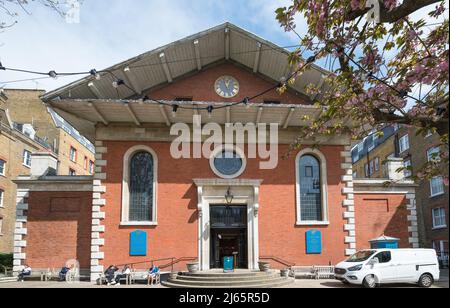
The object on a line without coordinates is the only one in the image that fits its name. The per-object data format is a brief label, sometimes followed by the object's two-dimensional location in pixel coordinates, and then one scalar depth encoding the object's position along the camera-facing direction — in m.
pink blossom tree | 6.68
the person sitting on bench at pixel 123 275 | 17.31
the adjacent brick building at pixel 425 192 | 31.75
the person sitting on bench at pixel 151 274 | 17.25
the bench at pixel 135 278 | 17.38
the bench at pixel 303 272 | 18.69
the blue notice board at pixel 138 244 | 18.41
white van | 16.25
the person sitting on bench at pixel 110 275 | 17.17
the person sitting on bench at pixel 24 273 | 18.09
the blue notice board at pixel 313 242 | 19.09
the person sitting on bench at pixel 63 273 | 17.95
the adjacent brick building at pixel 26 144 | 31.88
